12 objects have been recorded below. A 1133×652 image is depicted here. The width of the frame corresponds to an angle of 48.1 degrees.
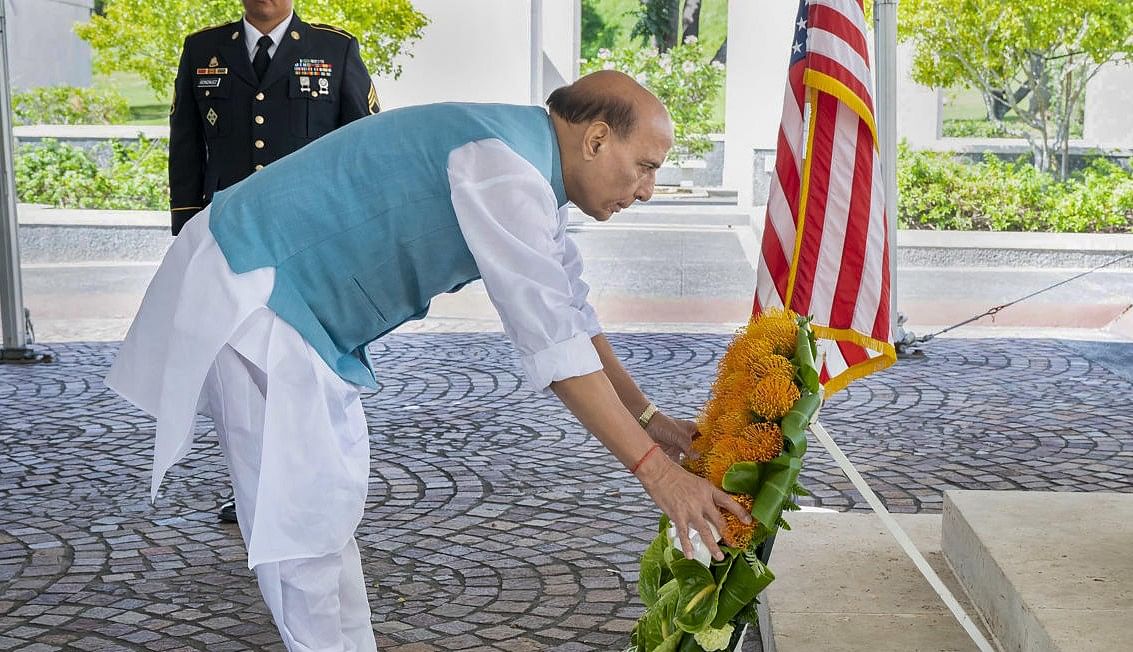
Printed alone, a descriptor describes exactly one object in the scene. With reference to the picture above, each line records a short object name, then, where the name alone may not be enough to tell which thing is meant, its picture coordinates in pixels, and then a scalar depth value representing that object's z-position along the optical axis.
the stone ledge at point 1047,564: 2.66
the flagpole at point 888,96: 6.87
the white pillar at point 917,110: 13.95
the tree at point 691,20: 22.91
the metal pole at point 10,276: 7.28
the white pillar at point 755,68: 16.64
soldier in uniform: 4.31
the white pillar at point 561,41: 18.89
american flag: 4.31
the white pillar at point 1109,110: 13.05
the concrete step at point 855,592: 3.08
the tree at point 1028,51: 12.27
